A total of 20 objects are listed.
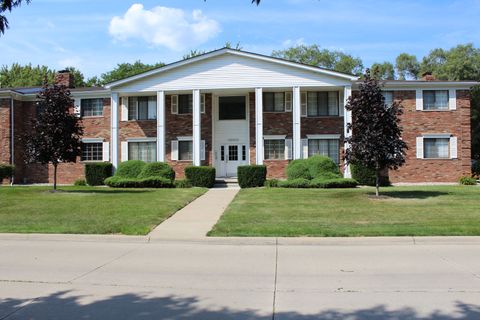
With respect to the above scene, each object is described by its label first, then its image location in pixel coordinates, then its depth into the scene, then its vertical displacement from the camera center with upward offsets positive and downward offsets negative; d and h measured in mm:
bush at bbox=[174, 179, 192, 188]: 26344 -1293
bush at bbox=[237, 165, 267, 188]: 25922 -870
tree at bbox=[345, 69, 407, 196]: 18078 +1065
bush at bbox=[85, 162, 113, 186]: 28141 -696
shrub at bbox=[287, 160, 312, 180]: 25875 -619
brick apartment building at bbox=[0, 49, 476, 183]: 28688 +2658
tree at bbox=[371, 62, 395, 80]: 68269 +12808
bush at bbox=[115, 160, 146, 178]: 27484 -468
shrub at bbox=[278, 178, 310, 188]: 24828 -1228
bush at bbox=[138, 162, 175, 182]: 26531 -576
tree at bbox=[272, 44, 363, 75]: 65625 +14114
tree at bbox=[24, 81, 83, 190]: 20594 +1274
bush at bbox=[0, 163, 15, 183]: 28781 -553
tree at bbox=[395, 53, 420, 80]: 68625 +13361
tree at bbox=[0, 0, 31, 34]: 5050 +1647
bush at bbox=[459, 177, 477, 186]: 27344 -1300
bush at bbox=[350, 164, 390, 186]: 26516 -889
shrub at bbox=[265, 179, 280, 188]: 25484 -1248
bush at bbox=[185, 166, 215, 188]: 26453 -867
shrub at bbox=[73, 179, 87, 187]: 28969 -1316
